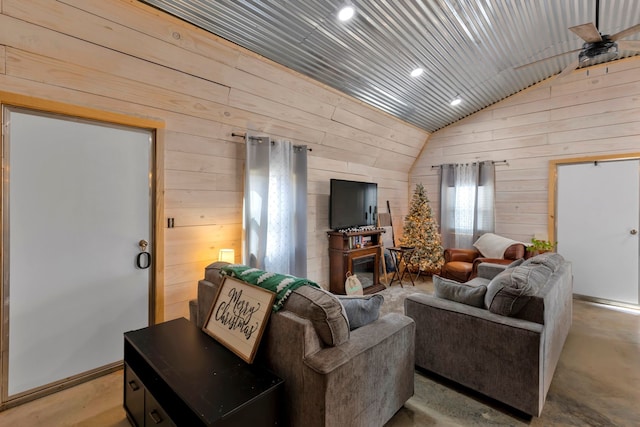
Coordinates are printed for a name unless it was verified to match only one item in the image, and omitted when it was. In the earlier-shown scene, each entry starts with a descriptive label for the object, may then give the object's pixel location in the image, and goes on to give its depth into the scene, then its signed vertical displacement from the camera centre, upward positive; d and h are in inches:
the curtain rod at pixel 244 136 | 123.9 +31.0
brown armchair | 161.3 -29.6
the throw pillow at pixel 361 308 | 69.1 -24.0
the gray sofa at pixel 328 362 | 52.5 -30.2
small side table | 188.8 -34.8
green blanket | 61.8 -16.8
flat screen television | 166.1 +3.3
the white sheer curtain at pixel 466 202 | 197.3 +6.3
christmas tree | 192.5 -17.0
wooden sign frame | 60.4 -24.7
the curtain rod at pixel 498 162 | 193.6 +33.4
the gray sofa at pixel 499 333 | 71.0 -32.6
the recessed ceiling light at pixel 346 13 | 92.7 +63.5
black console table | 46.9 -31.5
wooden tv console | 166.2 -28.7
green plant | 157.9 -19.0
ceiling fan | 87.7 +55.0
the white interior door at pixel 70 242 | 78.8 -11.1
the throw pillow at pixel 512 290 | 74.5 -20.6
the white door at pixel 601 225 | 155.4 -7.0
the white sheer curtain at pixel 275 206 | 127.7 +0.7
